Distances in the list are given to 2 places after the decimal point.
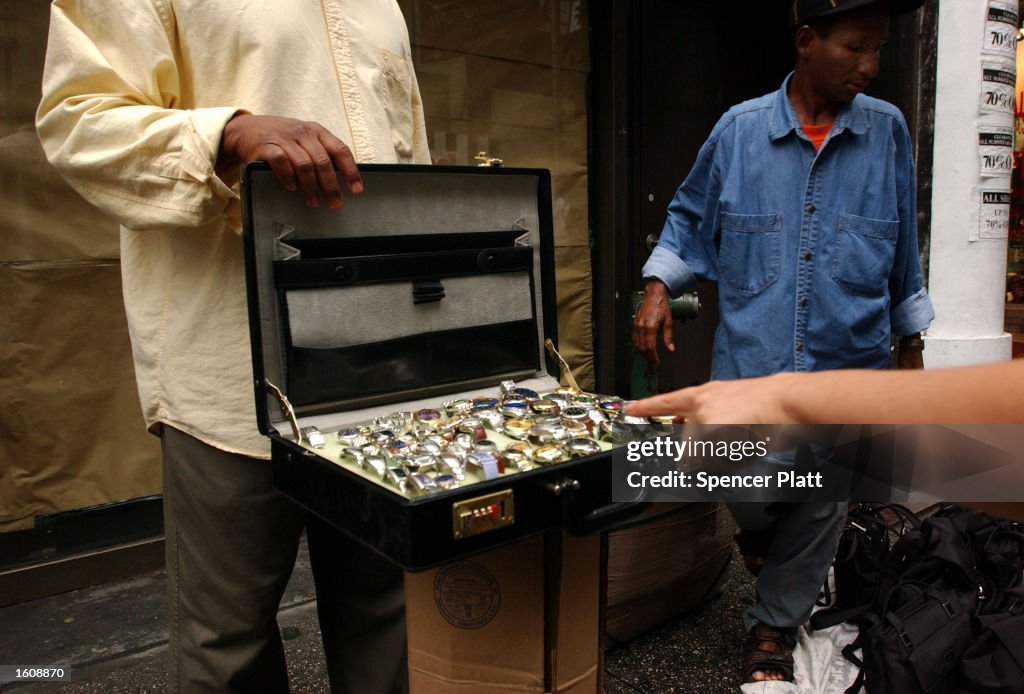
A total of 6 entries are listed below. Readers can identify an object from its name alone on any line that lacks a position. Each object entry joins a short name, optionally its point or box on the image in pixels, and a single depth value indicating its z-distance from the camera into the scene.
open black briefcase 1.15
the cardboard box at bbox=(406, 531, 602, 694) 1.38
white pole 3.23
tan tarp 2.60
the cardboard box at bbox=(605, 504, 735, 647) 2.38
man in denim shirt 2.17
